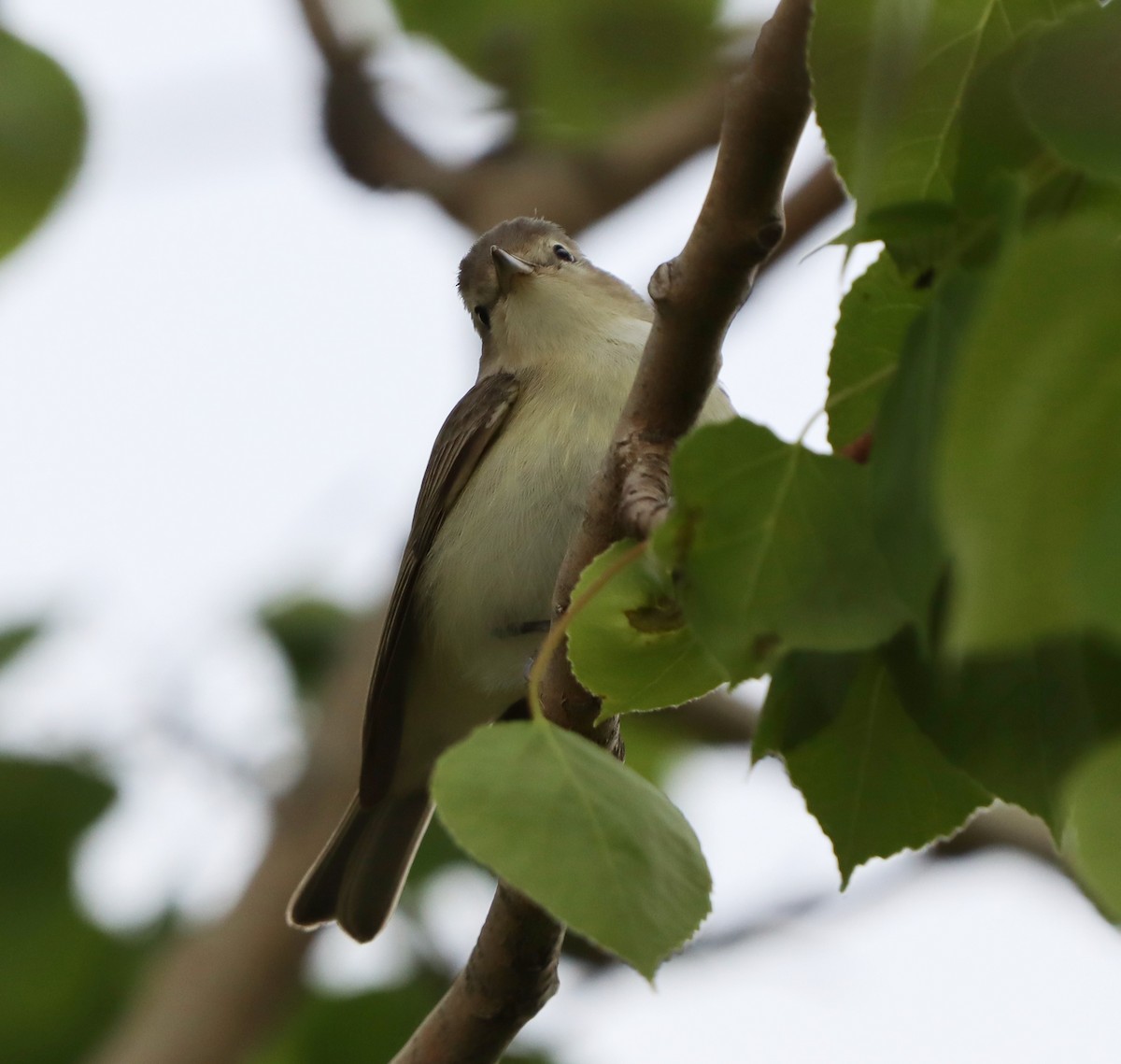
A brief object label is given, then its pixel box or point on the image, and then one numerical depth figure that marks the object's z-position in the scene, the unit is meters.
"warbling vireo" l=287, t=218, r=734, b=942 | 7.11
